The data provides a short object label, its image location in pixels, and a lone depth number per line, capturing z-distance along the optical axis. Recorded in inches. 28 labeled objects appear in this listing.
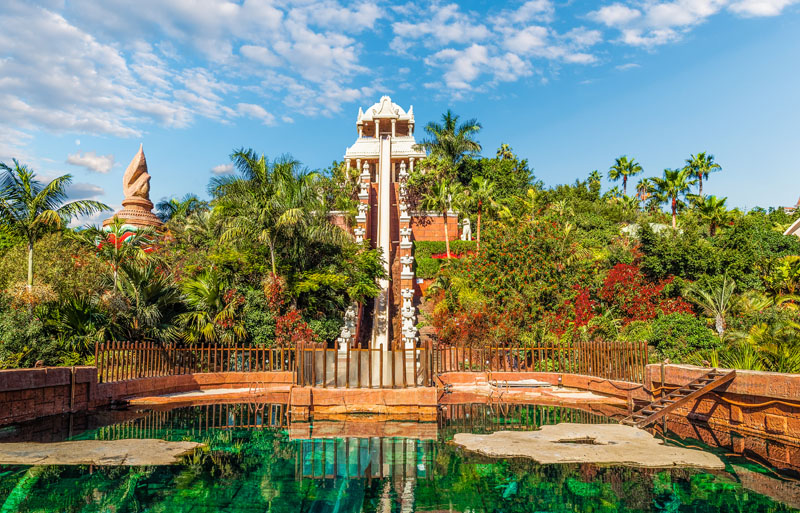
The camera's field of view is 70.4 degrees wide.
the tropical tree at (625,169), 2357.3
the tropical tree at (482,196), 1480.1
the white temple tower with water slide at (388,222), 1021.8
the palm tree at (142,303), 610.9
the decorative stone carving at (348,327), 830.5
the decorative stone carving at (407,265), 1192.8
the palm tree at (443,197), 1629.3
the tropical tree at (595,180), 2379.4
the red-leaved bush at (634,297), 810.2
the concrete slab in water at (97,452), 313.0
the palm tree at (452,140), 1772.6
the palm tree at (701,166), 1801.2
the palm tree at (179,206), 1494.8
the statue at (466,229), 1636.7
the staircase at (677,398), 393.4
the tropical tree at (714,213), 1221.7
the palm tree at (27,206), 559.2
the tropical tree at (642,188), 2164.2
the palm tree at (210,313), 668.7
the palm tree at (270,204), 779.4
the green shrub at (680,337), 623.3
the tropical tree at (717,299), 817.2
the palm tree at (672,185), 1502.2
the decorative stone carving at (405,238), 1306.6
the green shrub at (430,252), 1382.9
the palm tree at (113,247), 651.5
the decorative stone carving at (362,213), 1412.4
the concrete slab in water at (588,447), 315.3
